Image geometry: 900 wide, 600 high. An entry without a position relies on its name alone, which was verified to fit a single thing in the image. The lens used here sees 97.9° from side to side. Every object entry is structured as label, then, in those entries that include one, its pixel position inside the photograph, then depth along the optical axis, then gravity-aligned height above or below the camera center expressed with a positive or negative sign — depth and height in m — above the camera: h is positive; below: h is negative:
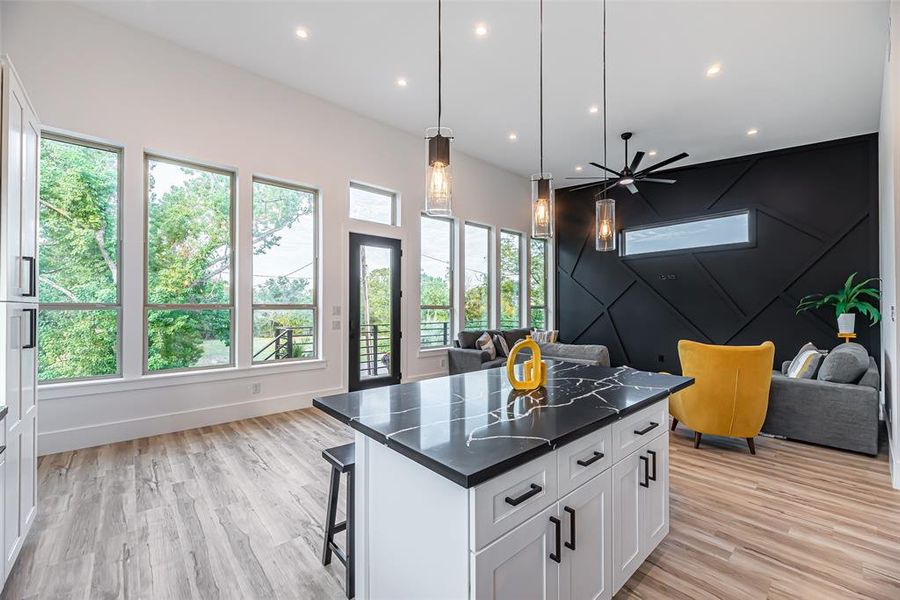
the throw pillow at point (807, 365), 3.70 -0.62
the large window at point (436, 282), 6.18 +0.32
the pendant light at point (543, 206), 2.48 +0.61
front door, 5.19 -0.12
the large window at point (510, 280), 7.47 +0.44
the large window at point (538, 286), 8.08 +0.33
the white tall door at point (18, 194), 1.67 +0.51
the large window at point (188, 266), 3.83 +0.38
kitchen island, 1.06 -0.61
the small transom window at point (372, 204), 5.36 +1.39
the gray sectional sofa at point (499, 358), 5.19 -0.72
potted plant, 4.88 -0.01
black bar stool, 1.62 -0.93
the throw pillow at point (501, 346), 5.99 -0.68
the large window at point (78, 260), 3.31 +0.38
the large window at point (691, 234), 6.22 +1.15
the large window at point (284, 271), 4.49 +0.38
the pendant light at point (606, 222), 2.85 +0.58
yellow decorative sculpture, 1.86 -0.34
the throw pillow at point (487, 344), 5.80 -0.63
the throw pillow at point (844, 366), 3.37 -0.57
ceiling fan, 4.80 +1.57
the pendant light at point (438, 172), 1.97 +0.67
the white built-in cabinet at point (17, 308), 1.66 -0.02
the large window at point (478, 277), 6.86 +0.46
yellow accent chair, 3.17 -0.71
